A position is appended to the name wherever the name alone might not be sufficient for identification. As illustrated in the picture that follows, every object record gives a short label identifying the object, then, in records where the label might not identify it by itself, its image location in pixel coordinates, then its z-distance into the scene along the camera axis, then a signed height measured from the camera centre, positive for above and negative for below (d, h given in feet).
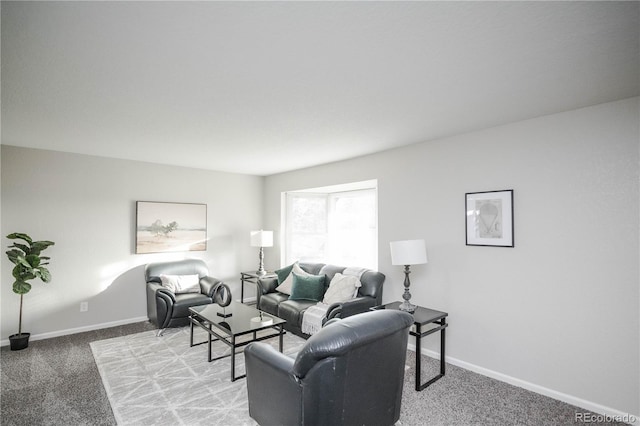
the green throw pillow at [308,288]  14.49 -3.20
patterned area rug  8.38 -5.16
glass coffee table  10.44 -3.70
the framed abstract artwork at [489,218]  10.18 +0.01
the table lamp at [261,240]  19.07 -1.35
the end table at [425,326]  9.53 -3.44
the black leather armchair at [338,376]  6.10 -3.25
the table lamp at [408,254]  10.70 -1.20
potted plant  12.28 -1.96
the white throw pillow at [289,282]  15.63 -3.18
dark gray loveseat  12.39 -3.54
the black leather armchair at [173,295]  14.23 -3.67
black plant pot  12.57 -4.91
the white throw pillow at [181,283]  15.55 -3.25
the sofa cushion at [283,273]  16.45 -2.89
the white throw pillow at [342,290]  13.35 -3.04
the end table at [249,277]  18.29 -3.52
